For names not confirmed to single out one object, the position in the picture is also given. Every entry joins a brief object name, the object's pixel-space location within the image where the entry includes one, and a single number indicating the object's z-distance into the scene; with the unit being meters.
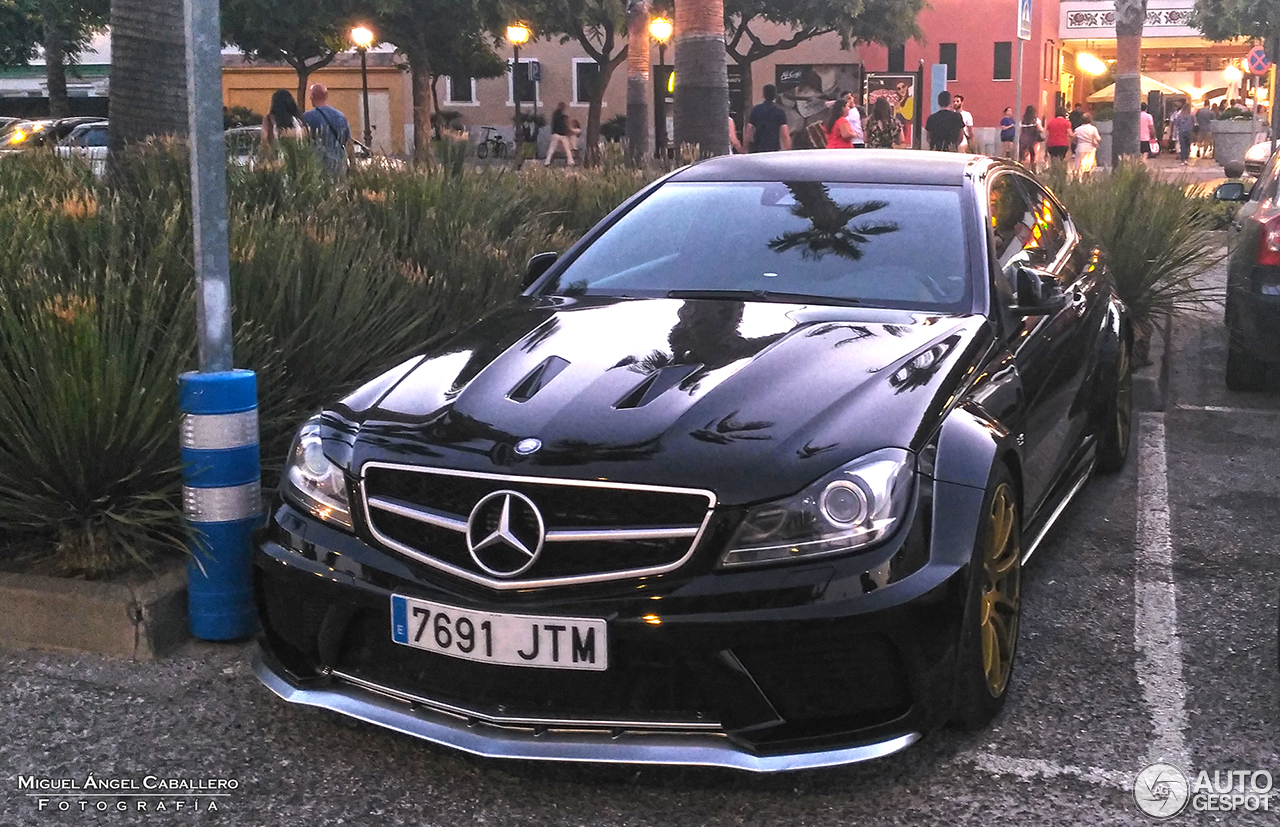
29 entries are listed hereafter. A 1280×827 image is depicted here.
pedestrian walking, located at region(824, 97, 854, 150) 19.28
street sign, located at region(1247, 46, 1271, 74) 31.47
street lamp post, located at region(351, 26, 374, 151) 35.81
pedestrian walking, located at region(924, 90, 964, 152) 19.03
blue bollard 4.26
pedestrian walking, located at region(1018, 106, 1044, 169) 25.80
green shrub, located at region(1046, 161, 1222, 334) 9.34
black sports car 3.22
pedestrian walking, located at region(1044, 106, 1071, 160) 28.84
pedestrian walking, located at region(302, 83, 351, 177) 8.02
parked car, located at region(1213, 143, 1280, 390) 7.55
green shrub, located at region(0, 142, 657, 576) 4.40
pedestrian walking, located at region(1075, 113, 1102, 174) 26.90
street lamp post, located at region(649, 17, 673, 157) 34.19
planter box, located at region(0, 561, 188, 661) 4.33
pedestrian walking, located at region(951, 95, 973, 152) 20.17
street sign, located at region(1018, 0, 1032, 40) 13.55
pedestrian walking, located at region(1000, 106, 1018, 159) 31.14
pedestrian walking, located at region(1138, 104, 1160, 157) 29.33
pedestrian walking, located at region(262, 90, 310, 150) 12.50
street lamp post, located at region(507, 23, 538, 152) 37.25
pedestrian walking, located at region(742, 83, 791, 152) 17.08
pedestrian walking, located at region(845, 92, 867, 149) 19.52
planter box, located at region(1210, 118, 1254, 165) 40.06
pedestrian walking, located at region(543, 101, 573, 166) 30.56
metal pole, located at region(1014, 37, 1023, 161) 14.45
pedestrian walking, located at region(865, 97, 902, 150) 18.66
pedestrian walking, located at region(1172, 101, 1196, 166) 44.94
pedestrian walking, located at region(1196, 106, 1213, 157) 46.78
